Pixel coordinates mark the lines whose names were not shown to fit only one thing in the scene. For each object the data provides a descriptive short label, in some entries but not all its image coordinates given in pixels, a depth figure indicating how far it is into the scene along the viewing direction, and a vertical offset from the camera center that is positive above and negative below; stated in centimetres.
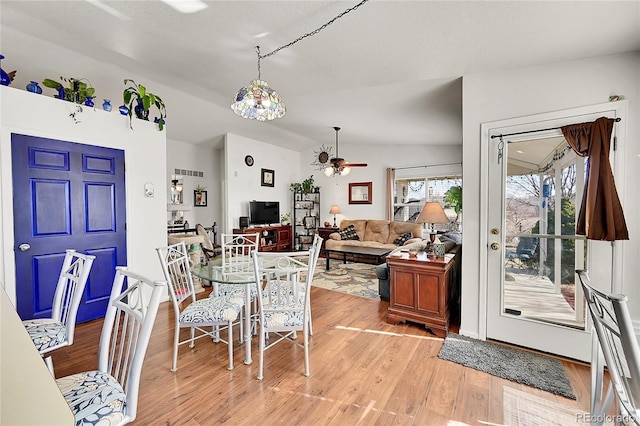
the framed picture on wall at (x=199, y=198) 663 +23
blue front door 262 -6
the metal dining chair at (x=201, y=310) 220 -80
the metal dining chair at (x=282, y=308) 207 -75
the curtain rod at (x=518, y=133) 242 +65
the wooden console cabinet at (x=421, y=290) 284 -86
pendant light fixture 215 +81
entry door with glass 240 -36
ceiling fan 604 +84
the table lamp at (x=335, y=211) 776 -9
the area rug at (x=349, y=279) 431 -123
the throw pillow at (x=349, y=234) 698 -65
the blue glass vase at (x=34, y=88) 268 +113
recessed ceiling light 200 +143
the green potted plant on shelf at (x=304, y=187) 783 +59
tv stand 674 -72
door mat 205 -125
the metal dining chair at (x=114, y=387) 107 -73
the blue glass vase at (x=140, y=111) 344 +118
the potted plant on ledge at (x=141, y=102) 322 +124
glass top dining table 227 -56
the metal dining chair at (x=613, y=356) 80 -49
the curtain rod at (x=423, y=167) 658 +98
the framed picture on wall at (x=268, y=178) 719 +78
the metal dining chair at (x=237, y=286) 256 -75
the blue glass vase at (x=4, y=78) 247 +114
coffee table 525 -84
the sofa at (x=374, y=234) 640 -63
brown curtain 210 +12
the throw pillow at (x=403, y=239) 630 -70
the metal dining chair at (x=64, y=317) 164 -67
